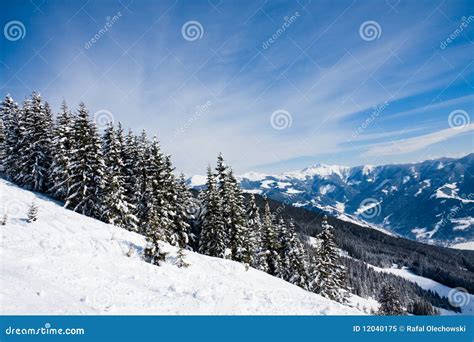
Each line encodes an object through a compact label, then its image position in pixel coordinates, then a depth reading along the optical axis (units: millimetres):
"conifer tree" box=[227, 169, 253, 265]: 36969
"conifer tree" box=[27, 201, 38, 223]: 20141
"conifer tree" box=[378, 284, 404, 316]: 40812
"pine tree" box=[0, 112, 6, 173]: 44278
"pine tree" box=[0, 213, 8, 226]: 18625
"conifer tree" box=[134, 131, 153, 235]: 36406
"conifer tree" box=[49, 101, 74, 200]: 34406
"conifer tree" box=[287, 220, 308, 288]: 40781
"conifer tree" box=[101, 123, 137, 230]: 33250
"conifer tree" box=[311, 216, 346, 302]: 37562
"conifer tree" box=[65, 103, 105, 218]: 33875
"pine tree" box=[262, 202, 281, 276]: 40344
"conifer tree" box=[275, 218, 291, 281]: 41131
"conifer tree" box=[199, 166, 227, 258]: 36906
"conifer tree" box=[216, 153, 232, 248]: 37562
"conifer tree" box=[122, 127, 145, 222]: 37375
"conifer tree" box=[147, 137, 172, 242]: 34531
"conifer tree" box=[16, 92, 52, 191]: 38469
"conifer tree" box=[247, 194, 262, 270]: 39719
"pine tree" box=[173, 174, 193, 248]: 38062
